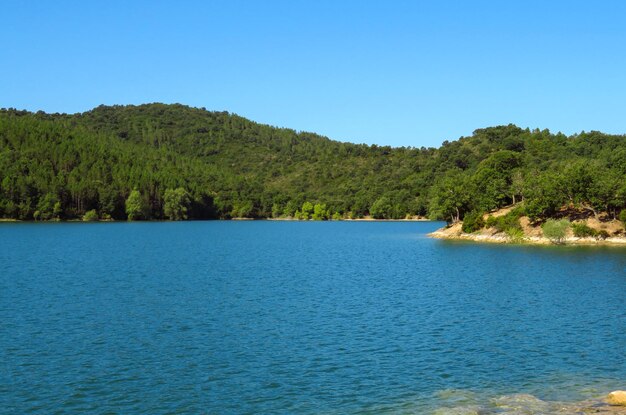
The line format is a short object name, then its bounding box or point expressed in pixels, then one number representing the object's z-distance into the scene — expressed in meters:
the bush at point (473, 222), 124.81
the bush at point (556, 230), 104.88
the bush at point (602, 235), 104.38
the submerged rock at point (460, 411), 21.77
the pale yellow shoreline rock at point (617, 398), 21.86
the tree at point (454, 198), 132.89
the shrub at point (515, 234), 111.45
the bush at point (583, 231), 105.31
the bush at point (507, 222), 115.50
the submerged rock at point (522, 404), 21.84
